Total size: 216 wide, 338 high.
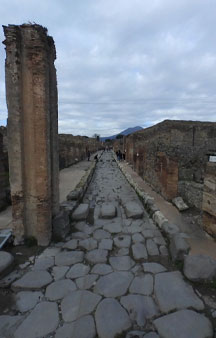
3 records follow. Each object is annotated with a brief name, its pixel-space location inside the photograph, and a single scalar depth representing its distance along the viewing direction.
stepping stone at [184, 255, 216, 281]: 2.74
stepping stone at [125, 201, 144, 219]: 5.18
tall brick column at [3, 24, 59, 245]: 3.46
